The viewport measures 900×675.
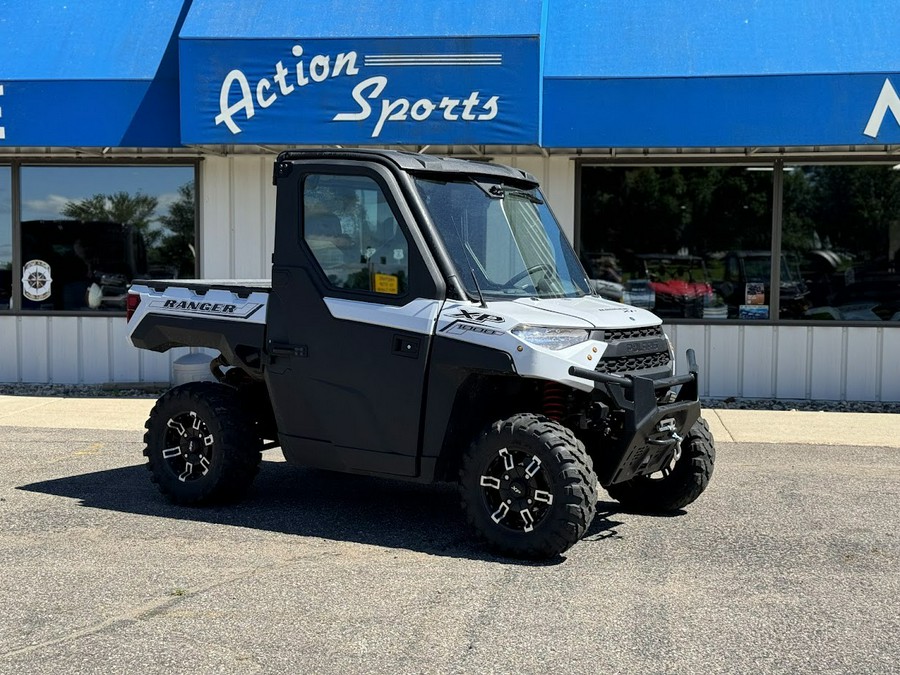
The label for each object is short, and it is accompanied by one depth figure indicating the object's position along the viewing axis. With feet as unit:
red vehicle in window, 39.45
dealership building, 35.24
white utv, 19.57
